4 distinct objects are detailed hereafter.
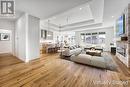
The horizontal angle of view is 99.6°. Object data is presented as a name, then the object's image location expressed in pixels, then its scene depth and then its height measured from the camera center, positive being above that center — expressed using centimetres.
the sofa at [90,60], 248 -88
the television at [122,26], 309 +98
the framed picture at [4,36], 517 +63
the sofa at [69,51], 409 -69
